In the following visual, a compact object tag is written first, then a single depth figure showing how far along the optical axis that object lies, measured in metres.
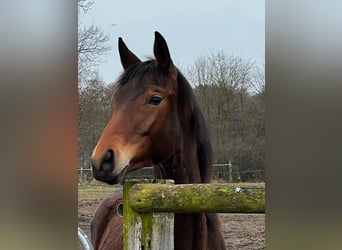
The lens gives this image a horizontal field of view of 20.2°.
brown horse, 3.54
